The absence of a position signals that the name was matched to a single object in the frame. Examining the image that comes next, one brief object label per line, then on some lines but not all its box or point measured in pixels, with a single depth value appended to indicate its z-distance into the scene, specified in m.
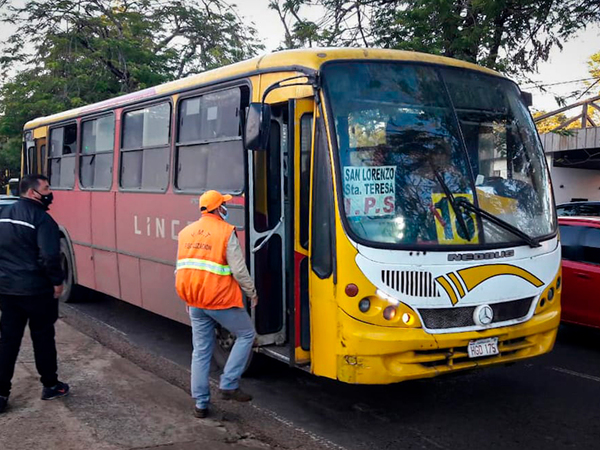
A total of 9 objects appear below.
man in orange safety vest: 5.03
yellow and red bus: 4.86
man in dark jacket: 5.26
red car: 7.60
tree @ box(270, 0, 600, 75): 12.38
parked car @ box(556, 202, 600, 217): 11.24
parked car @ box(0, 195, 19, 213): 13.07
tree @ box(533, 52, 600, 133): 20.60
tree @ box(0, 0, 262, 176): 18.58
